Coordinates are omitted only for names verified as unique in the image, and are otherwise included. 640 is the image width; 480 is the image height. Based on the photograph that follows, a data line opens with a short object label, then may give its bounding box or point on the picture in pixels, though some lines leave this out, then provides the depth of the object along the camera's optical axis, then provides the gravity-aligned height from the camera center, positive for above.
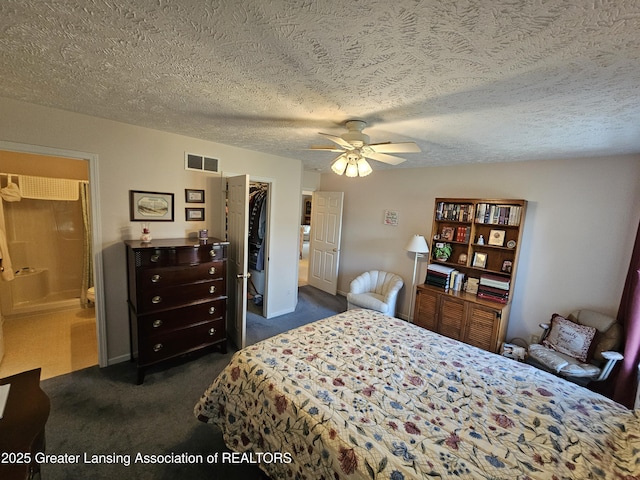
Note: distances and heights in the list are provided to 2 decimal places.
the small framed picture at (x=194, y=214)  3.01 -0.15
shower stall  3.56 -0.78
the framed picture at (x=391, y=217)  4.30 -0.10
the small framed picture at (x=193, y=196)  2.96 +0.06
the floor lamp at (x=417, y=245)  3.67 -0.44
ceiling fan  1.83 +0.44
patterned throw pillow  2.55 -1.14
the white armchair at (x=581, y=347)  2.41 -1.19
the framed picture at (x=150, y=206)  2.64 -0.08
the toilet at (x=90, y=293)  3.69 -1.35
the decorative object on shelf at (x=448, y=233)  3.58 -0.25
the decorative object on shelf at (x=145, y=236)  2.58 -0.36
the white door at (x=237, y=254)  2.82 -0.57
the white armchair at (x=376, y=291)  3.81 -1.23
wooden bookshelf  3.08 -0.70
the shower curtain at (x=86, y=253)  3.90 -0.85
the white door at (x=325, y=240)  4.98 -0.62
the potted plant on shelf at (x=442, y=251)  3.63 -0.50
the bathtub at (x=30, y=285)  3.56 -1.27
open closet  4.00 -0.58
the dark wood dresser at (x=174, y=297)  2.38 -0.93
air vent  2.91 +0.43
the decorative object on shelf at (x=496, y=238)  3.20 -0.24
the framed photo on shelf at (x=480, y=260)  3.35 -0.54
